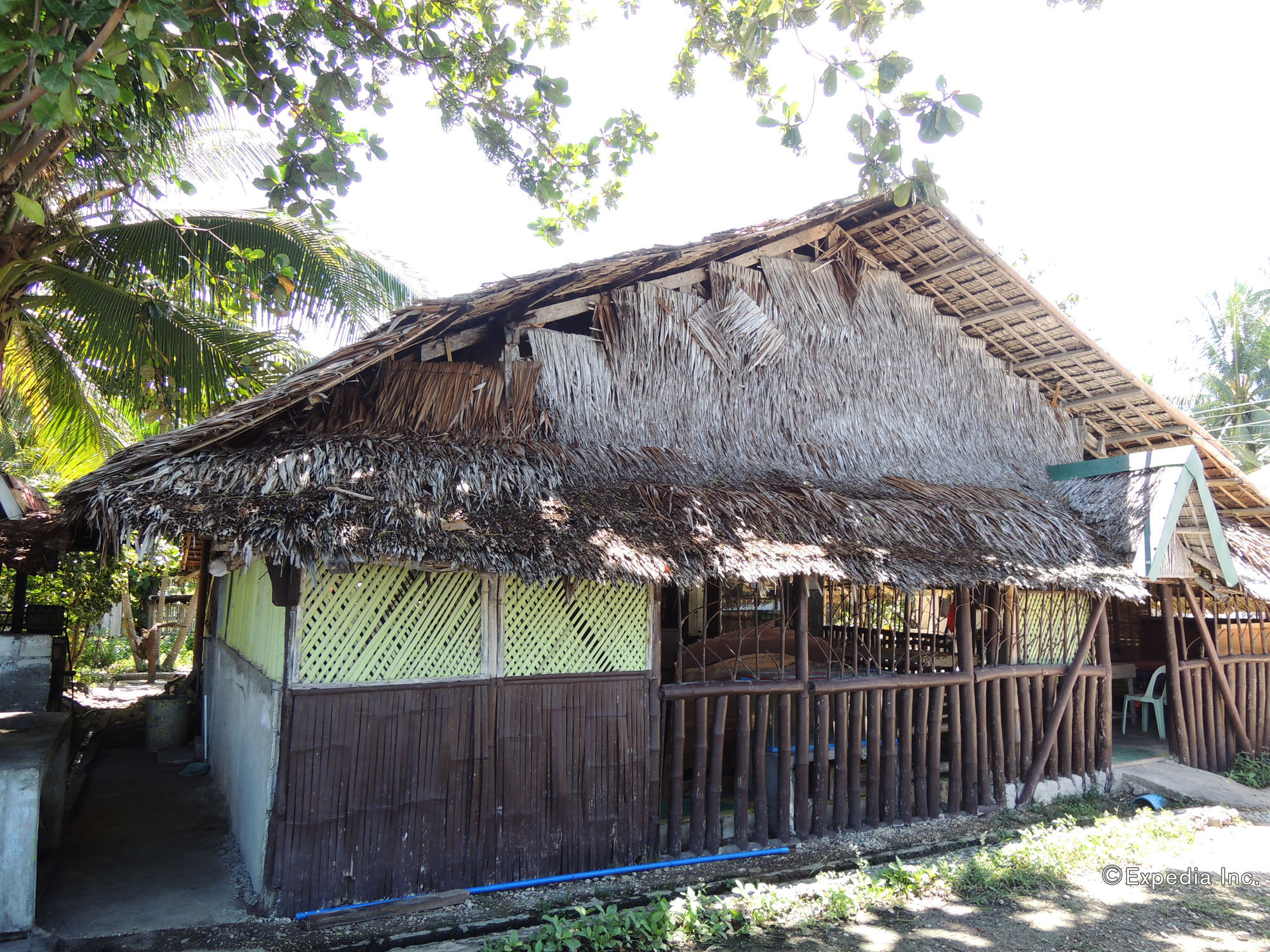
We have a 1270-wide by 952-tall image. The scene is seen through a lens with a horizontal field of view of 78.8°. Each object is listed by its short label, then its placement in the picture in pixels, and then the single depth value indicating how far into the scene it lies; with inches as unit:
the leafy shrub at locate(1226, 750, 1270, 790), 336.5
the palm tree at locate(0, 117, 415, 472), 278.2
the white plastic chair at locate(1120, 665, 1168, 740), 382.9
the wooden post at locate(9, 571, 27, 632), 332.8
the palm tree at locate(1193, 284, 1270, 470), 808.3
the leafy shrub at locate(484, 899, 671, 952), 164.2
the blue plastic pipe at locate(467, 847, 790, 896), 203.0
